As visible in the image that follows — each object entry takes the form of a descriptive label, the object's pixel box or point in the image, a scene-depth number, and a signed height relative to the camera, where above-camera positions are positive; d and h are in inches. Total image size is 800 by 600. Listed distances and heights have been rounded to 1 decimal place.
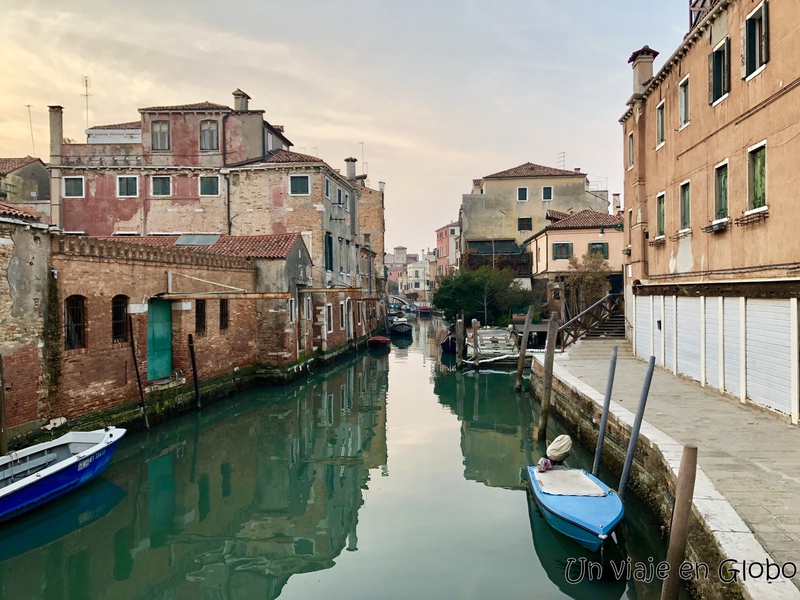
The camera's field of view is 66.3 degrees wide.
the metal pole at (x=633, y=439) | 274.1 -68.7
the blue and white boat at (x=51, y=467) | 295.9 -90.8
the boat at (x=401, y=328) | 1504.7 -93.7
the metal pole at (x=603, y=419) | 323.9 -72.3
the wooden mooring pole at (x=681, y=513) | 180.2 -68.2
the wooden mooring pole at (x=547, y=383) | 461.7 -73.0
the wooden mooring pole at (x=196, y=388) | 578.1 -88.7
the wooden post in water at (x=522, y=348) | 713.6 -72.0
